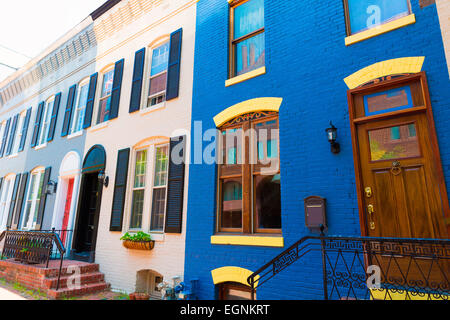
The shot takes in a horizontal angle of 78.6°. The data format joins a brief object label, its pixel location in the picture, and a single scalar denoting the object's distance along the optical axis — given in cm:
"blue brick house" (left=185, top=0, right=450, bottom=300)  379
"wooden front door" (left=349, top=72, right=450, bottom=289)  352
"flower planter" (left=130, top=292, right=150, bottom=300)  600
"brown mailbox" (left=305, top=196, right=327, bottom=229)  420
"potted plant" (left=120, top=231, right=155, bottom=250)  638
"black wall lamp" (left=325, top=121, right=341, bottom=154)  426
